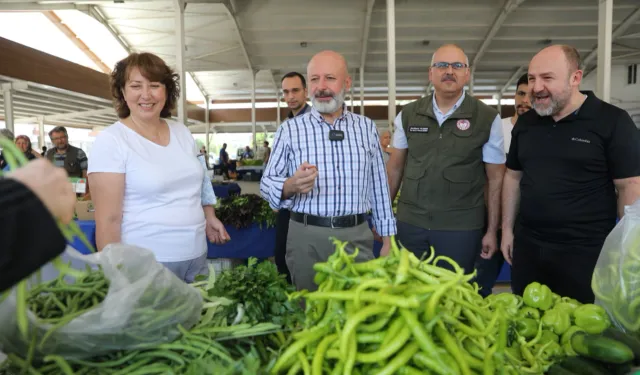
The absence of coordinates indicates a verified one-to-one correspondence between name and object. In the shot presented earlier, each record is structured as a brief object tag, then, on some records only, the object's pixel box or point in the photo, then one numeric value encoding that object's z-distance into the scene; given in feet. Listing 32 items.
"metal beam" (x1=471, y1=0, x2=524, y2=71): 36.09
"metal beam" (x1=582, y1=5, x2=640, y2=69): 38.97
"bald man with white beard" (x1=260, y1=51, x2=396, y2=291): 7.88
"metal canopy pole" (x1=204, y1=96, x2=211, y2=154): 74.90
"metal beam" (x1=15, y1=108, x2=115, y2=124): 59.85
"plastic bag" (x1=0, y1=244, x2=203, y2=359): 3.16
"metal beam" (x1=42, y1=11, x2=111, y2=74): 44.09
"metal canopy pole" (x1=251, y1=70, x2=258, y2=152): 52.90
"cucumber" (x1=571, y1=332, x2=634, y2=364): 3.91
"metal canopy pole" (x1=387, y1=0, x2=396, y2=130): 23.70
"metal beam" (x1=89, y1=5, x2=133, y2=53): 36.89
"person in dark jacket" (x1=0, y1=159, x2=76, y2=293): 2.25
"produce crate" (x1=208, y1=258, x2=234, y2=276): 15.53
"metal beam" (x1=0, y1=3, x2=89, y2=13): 28.92
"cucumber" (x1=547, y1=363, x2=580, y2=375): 4.04
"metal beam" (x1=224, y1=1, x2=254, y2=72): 35.38
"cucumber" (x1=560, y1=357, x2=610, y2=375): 3.97
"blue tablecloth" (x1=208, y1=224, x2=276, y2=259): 15.49
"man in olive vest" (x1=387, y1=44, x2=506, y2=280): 8.86
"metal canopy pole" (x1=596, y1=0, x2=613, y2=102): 21.25
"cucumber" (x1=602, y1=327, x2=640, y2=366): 4.04
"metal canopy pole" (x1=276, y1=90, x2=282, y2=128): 70.08
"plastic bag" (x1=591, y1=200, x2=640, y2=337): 4.63
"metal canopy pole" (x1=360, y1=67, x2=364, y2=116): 51.71
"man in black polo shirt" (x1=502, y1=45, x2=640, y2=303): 7.47
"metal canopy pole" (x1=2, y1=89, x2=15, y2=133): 31.45
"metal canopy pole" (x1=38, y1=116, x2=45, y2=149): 66.03
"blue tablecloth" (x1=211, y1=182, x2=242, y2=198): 29.40
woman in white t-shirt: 6.20
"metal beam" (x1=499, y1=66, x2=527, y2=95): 59.55
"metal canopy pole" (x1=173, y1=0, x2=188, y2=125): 24.45
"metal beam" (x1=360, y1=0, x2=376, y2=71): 37.09
